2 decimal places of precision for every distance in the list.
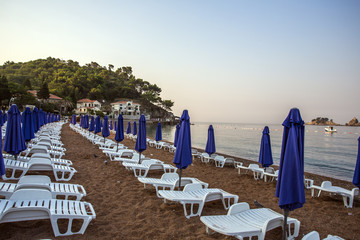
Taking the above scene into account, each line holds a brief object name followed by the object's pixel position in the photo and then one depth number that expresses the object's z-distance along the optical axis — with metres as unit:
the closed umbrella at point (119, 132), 10.03
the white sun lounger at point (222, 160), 10.05
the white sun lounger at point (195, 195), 4.12
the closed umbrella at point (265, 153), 7.92
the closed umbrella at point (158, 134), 15.03
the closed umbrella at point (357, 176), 5.08
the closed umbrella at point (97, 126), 15.01
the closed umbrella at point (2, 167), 3.43
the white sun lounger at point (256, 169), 8.11
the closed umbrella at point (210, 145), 10.18
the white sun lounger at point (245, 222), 3.00
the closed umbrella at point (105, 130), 12.13
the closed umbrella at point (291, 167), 2.84
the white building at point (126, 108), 79.50
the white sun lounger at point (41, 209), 2.84
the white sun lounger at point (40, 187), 3.71
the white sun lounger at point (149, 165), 6.77
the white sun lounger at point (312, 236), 2.64
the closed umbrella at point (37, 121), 11.92
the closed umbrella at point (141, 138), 7.71
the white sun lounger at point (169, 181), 5.23
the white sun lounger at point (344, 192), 5.63
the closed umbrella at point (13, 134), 5.75
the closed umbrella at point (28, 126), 8.38
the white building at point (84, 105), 72.75
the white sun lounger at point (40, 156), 6.29
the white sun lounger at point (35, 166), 5.23
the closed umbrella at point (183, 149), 5.33
